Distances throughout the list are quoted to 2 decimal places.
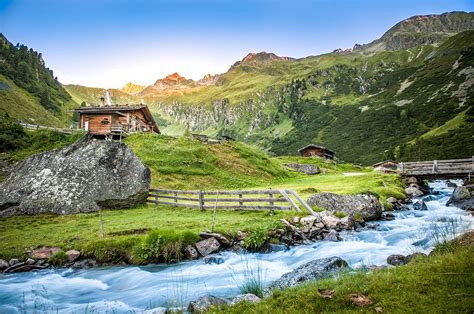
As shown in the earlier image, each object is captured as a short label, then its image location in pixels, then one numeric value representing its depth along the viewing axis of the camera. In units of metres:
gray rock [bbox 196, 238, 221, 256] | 15.87
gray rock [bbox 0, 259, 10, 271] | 14.26
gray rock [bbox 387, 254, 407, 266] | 11.27
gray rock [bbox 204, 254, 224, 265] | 14.92
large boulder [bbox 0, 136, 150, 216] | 24.08
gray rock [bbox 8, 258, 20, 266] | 14.56
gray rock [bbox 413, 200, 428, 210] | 29.35
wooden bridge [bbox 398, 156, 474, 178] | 39.00
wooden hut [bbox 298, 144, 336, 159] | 110.81
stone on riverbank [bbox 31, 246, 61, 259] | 15.16
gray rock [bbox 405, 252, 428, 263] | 10.11
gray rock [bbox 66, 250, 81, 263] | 15.25
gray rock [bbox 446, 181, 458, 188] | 49.94
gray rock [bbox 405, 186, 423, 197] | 39.60
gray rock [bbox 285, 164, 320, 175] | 69.56
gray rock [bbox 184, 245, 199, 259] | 15.55
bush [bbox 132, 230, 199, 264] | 15.20
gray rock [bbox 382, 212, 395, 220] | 24.97
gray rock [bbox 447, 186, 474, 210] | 28.82
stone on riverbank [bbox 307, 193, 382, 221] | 23.39
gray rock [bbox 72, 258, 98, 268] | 15.01
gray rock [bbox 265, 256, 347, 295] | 9.70
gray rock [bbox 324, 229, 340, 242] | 18.45
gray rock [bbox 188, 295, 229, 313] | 7.64
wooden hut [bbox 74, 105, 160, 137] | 60.12
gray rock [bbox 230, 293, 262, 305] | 7.53
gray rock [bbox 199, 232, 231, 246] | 16.56
